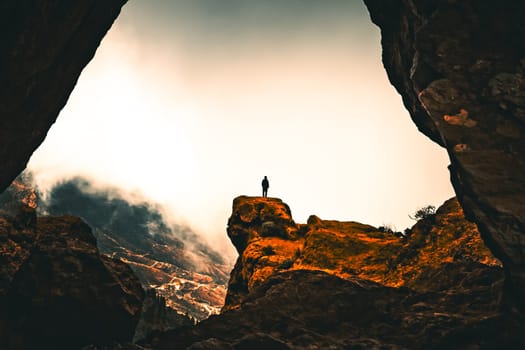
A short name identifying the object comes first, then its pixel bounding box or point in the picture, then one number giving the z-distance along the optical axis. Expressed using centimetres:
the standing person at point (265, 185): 4766
